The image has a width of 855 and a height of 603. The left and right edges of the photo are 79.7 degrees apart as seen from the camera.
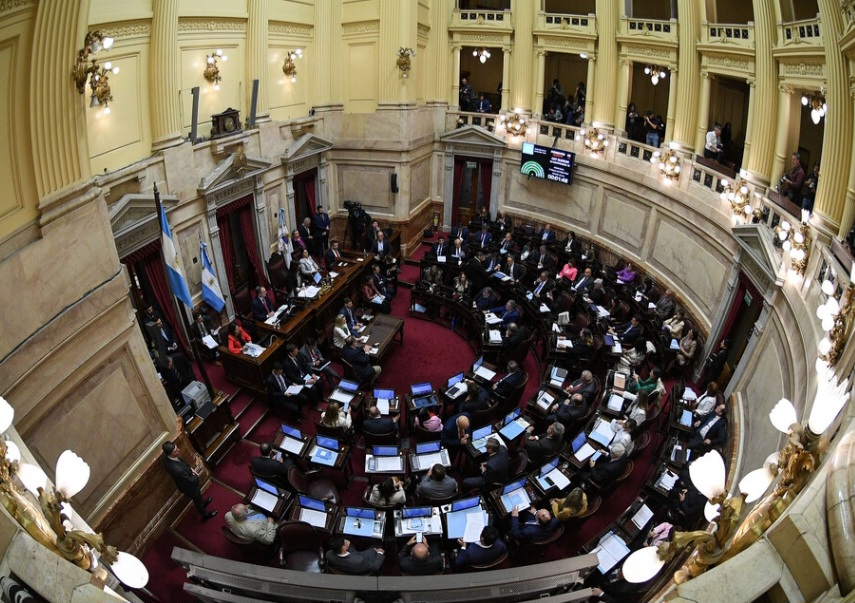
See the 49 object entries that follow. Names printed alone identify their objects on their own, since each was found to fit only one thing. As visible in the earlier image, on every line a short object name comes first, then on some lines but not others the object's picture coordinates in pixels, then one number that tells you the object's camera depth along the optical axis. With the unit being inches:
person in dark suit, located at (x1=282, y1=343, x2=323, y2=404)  375.2
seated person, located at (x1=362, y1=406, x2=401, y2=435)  323.9
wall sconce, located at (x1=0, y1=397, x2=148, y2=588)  133.6
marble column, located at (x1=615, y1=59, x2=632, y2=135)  534.3
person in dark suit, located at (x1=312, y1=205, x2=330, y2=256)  588.4
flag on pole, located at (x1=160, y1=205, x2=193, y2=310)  319.0
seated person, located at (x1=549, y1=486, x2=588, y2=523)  260.8
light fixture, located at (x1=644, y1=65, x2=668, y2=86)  478.3
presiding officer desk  385.1
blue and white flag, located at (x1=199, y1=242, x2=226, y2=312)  407.5
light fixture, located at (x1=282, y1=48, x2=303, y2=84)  524.4
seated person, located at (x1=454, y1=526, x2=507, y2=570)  244.8
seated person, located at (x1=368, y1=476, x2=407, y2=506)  273.7
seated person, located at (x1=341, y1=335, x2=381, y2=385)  382.0
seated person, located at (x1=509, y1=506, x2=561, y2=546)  255.3
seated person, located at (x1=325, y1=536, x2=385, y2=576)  237.9
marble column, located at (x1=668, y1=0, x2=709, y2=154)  433.7
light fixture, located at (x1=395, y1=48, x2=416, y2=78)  563.2
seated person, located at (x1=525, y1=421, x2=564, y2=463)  306.5
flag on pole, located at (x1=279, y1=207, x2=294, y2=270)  522.6
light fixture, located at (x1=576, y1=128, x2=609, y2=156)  555.8
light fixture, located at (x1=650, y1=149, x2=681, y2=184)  456.4
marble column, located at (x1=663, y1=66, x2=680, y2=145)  471.2
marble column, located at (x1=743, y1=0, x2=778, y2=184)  346.6
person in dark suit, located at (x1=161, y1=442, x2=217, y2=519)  272.4
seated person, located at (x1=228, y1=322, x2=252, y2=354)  389.7
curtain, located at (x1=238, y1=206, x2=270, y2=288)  502.9
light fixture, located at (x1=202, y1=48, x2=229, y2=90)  431.8
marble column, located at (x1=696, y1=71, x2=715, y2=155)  439.2
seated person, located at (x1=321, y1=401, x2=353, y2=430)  325.4
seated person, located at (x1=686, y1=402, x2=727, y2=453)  305.9
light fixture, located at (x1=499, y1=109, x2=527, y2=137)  631.2
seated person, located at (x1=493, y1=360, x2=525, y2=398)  357.4
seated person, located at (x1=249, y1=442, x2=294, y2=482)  290.8
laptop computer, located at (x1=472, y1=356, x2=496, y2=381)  379.6
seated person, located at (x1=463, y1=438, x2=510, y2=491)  290.8
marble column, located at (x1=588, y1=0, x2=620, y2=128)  525.3
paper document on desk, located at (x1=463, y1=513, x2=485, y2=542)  252.8
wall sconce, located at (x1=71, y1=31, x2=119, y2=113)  207.6
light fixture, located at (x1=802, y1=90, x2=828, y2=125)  312.0
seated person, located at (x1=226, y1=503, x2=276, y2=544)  250.2
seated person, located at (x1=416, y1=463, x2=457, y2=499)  277.3
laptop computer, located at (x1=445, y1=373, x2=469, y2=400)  360.2
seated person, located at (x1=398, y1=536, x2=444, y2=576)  236.4
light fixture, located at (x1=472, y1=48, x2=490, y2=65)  614.2
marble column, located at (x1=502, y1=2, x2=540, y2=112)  599.7
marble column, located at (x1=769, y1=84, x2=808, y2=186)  351.3
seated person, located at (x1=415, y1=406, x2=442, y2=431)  334.0
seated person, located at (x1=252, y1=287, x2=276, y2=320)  436.5
